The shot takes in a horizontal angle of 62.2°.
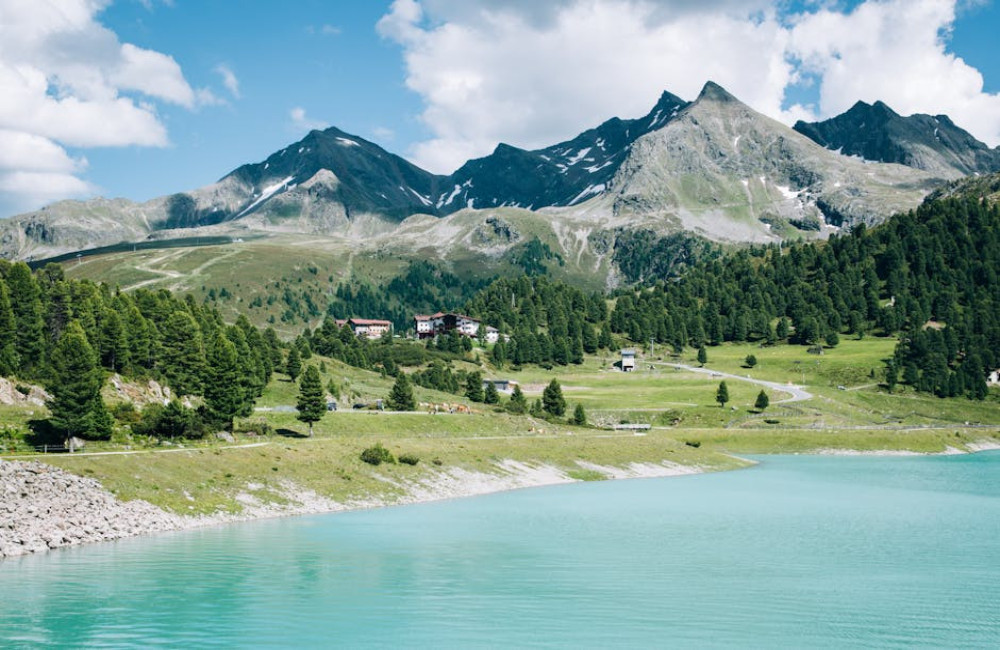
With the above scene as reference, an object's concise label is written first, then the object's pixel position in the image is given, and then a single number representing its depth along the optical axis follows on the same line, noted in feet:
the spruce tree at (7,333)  299.58
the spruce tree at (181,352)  341.76
